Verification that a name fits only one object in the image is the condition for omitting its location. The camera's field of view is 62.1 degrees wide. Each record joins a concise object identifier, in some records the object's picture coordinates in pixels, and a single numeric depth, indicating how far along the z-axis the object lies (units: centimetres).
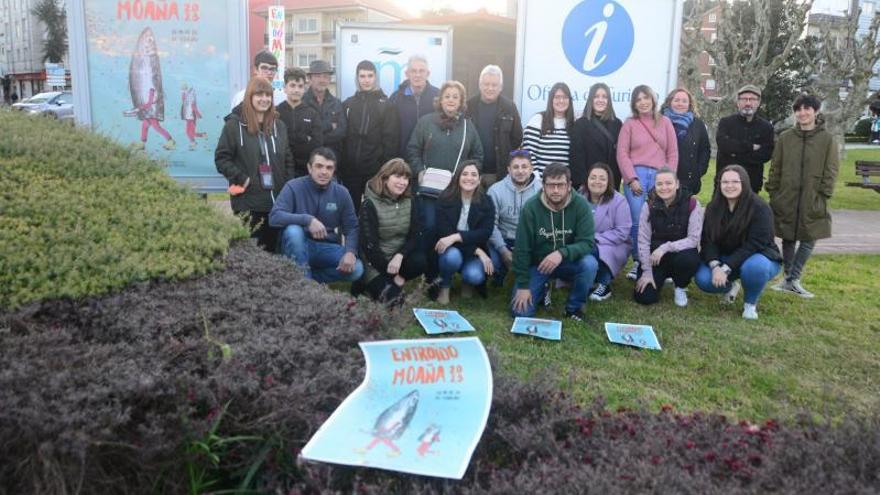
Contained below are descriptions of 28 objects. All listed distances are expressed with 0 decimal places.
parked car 2941
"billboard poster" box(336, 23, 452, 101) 750
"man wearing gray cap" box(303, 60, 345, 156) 667
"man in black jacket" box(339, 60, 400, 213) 677
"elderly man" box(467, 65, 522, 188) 684
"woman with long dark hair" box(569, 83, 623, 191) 678
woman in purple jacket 643
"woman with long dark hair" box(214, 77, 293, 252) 609
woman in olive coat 666
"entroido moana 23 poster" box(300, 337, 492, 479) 223
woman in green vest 609
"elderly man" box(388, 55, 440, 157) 701
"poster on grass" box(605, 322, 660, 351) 518
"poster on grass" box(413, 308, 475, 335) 513
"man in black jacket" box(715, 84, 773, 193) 720
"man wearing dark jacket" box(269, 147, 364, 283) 593
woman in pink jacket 674
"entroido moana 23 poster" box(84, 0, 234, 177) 674
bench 1356
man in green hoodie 580
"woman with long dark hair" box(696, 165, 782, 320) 602
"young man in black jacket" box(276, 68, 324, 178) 658
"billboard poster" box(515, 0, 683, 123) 752
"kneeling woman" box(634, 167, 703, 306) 628
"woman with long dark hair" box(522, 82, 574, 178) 688
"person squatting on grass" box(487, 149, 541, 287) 648
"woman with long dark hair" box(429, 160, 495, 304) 624
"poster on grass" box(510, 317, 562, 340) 529
